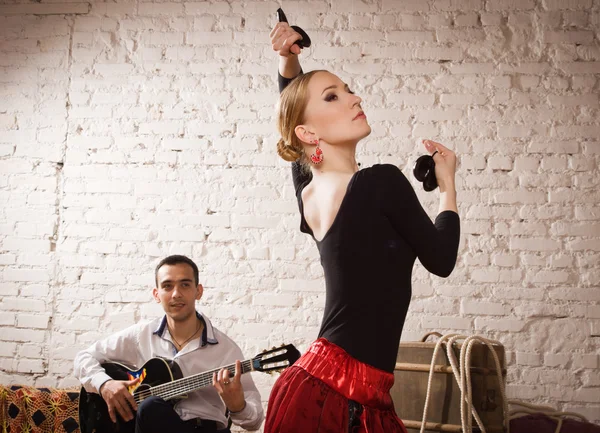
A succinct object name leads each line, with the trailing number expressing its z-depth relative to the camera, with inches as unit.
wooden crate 107.2
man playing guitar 97.3
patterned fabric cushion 123.6
